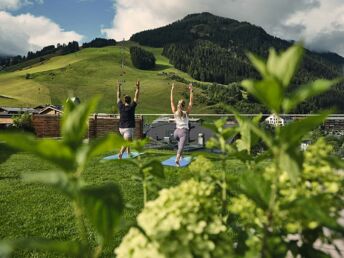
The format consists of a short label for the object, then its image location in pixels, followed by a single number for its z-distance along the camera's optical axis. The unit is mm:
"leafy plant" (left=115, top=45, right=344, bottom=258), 966
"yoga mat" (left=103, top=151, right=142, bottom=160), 14219
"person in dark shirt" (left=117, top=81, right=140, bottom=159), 12555
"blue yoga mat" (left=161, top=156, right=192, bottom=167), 12808
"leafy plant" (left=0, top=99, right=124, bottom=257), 882
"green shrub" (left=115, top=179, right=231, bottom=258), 1057
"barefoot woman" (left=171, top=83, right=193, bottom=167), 11898
